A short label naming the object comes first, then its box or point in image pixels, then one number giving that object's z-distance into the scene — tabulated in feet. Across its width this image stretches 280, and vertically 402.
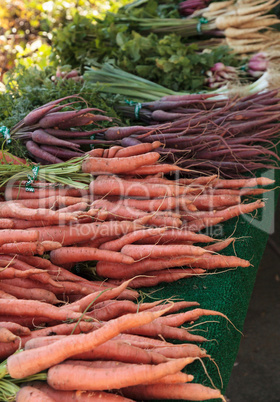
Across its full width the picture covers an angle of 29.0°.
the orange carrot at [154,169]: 3.12
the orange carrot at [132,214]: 2.87
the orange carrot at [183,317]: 2.41
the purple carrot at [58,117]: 3.18
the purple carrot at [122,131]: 3.29
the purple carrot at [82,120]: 3.24
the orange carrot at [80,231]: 2.79
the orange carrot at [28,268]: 2.56
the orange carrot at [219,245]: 2.88
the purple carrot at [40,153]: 3.16
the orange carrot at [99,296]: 2.43
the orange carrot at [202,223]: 2.96
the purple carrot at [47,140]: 3.17
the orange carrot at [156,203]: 2.96
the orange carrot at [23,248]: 2.59
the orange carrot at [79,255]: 2.75
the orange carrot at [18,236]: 2.62
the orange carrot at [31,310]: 2.33
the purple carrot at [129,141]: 3.23
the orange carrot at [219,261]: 2.77
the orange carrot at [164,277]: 2.74
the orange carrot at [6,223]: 2.73
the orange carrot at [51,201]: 2.92
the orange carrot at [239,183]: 3.21
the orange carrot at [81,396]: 2.05
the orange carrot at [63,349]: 2.04
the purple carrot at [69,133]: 3.24
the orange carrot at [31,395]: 2.01
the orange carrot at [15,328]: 2.23
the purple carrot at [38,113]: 3.20
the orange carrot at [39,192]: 2.98
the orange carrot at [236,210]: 3.06
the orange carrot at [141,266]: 2.76
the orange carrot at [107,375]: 2.04
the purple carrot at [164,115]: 3.51
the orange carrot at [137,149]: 3.10
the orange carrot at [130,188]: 2.98
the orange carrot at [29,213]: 2.77
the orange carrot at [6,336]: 2.13
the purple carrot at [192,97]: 3.66
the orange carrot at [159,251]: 2.73
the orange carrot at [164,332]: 2.35
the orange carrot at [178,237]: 2.82
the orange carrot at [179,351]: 2.21
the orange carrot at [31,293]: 2.53
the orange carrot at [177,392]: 2.11
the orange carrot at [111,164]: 3.03
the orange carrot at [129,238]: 2.77
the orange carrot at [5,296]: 2.42
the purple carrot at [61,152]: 3.19
